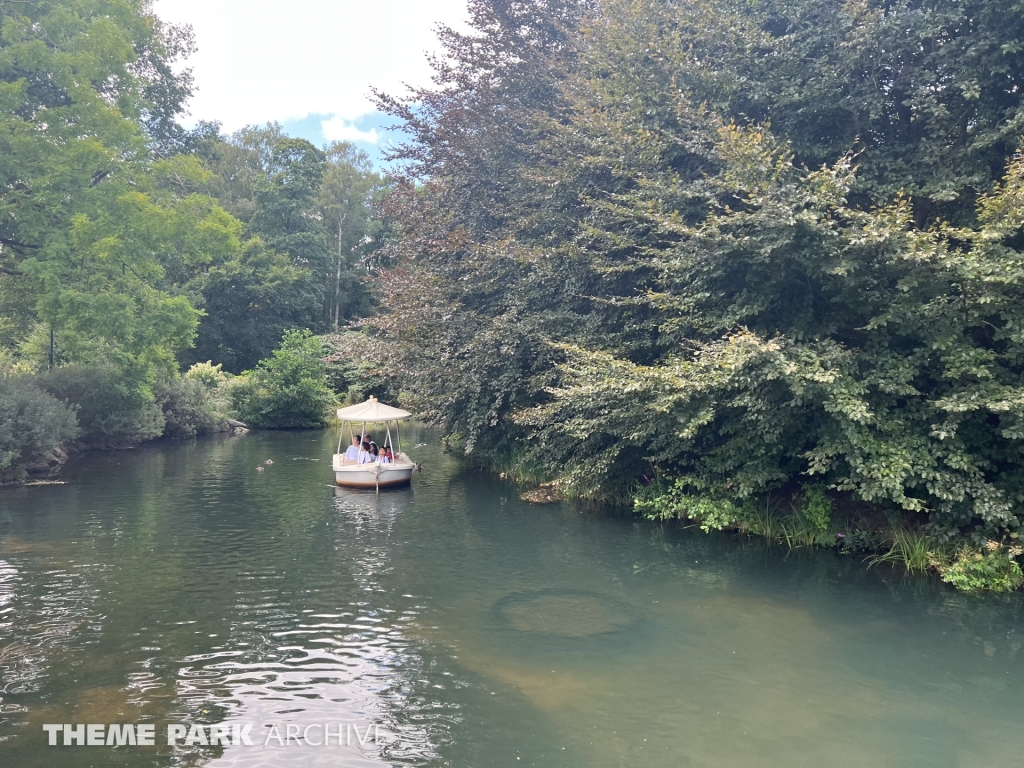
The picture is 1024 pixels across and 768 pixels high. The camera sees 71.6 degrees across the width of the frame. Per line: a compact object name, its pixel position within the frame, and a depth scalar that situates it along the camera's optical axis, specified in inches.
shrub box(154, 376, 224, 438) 1218.0
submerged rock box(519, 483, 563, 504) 696.4
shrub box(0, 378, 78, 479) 715.4
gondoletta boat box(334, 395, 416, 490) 765.9
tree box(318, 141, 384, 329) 2253.9
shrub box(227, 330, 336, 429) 1462.8
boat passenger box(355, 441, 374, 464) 813.9
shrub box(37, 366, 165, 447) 982.4
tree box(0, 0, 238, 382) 808.9
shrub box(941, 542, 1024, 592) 402.6
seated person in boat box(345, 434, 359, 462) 837.7
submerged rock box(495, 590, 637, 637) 354.0
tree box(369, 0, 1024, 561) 417.7
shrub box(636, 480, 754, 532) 523.8
